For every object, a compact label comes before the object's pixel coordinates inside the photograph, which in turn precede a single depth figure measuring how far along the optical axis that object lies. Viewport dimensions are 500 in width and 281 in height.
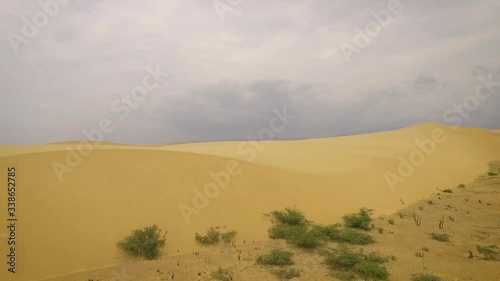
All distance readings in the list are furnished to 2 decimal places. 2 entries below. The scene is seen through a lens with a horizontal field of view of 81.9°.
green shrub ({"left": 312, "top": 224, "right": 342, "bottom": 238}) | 9.01
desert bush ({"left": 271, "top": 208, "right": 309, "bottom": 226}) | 9.74
